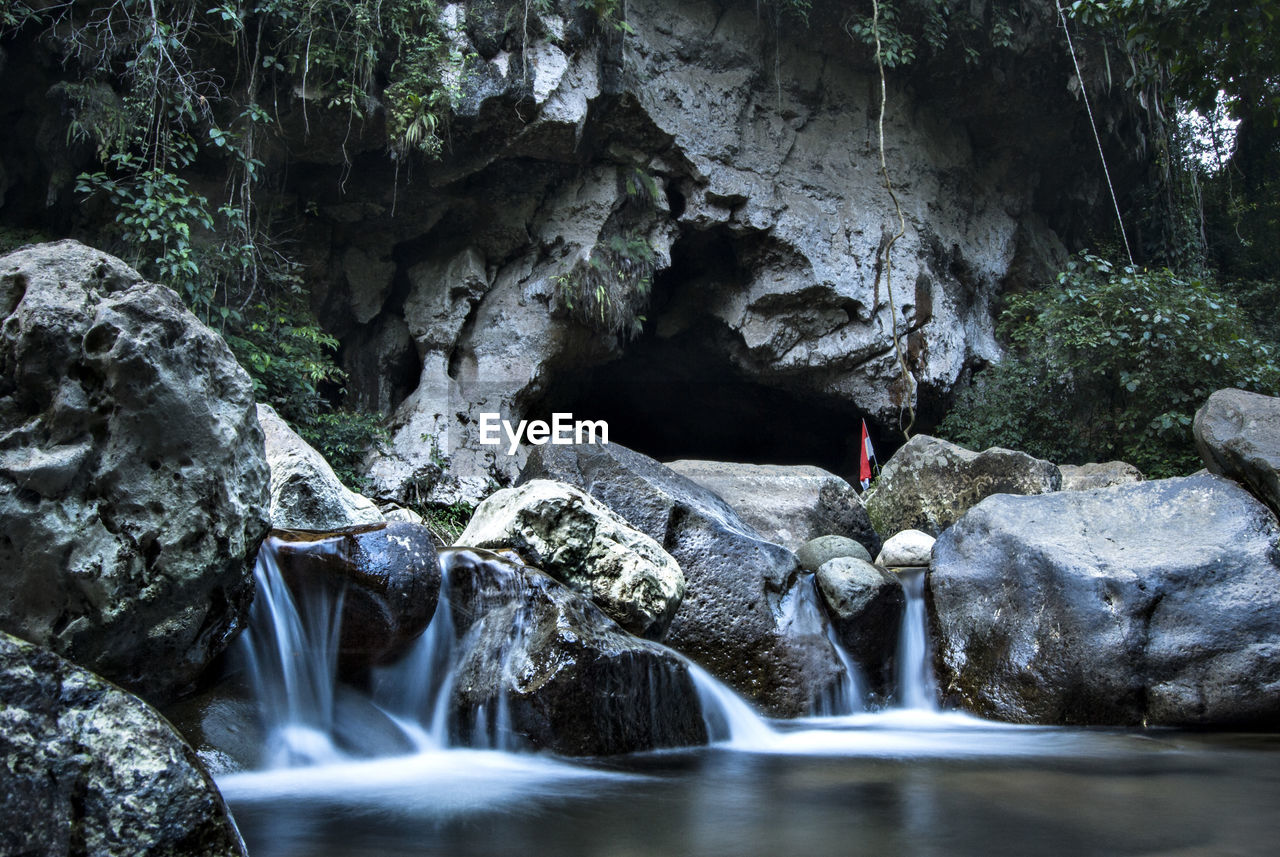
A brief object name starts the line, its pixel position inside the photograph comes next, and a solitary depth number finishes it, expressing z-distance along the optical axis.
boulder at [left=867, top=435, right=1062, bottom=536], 8.54
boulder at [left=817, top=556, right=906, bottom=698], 5.91
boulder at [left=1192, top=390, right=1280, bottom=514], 5.61
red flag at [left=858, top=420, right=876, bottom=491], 10.75
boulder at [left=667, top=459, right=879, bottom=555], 7.97
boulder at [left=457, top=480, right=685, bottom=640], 4.60
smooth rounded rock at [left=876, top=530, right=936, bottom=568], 7.46
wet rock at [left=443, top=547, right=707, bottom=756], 3.91
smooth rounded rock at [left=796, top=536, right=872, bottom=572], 6.70
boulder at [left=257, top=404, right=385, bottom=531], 5.04
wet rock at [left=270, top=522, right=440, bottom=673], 3.98
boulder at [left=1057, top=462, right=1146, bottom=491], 9.05
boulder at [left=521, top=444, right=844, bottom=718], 5.38
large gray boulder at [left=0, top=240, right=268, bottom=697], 3.12
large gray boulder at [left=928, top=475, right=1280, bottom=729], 5.11
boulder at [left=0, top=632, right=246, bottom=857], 1.61
